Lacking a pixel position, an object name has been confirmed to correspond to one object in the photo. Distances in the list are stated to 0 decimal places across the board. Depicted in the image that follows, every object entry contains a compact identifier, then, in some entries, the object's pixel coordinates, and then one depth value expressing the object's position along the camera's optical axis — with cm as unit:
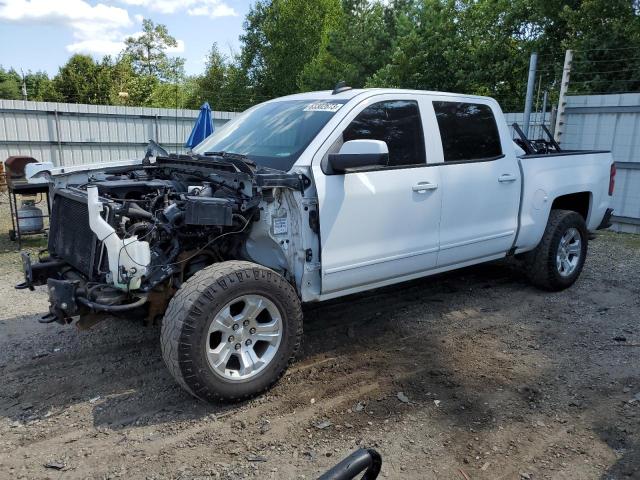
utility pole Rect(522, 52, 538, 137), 959
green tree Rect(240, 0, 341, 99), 3556
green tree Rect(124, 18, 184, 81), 4734
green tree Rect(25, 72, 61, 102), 3262
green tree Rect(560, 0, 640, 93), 1399
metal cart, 811
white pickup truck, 338
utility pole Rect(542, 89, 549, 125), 1048
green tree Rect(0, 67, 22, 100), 4534
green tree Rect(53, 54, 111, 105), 3195
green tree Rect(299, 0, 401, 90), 2397
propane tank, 632
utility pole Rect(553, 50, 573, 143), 997
